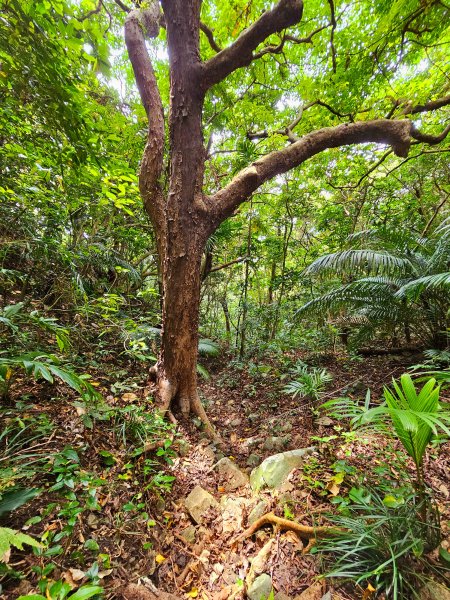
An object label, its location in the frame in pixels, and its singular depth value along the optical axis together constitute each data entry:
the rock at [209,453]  2.18
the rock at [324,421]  2.33
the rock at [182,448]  2.14
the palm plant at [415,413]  1.12
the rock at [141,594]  1.15
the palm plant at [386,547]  1.06
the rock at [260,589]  1.23
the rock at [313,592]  1.16
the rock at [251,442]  2.50
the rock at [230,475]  1.98
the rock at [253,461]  2.21
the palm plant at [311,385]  2.66
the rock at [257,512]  1.64
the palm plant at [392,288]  2.87
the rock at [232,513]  1.64
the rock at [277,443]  2.34
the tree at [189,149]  2.22
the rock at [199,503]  1.71
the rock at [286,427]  2.58
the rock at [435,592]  1.03
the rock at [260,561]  1.32
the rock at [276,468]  1.82
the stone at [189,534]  1.58
